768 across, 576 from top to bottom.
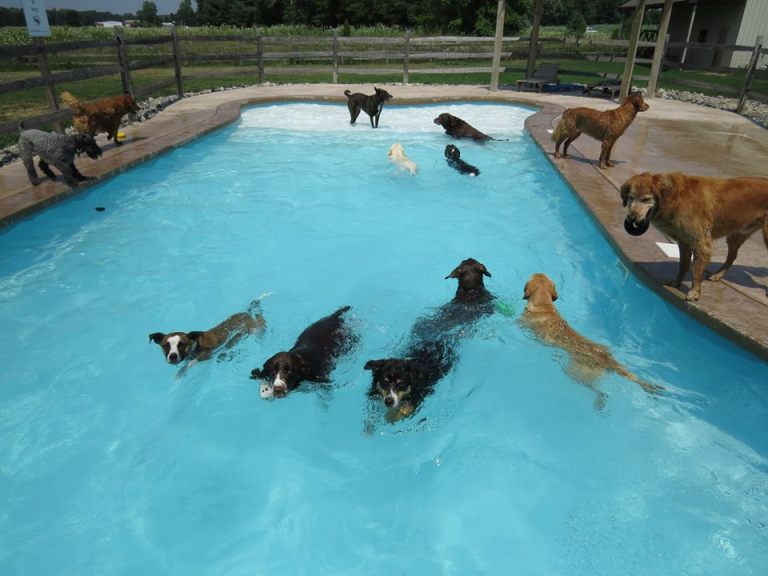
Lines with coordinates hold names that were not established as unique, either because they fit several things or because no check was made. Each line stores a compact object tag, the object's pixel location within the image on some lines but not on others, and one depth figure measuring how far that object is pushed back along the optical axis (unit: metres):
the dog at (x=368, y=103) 12.95
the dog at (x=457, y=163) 10.20
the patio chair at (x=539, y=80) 18.67
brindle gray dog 7.84
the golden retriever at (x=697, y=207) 4.50
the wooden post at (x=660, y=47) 15.70
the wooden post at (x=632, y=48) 14.73
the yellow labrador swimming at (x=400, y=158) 10.23
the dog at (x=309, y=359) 3.96
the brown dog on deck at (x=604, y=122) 8.95
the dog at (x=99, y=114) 9.75
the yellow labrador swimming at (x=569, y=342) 4.47
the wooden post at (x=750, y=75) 14.58
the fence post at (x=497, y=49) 17.33
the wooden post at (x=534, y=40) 19.19
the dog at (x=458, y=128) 12.36
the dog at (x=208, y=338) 4.43
